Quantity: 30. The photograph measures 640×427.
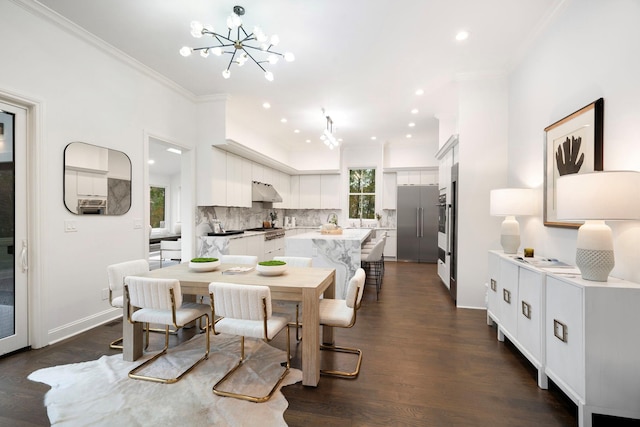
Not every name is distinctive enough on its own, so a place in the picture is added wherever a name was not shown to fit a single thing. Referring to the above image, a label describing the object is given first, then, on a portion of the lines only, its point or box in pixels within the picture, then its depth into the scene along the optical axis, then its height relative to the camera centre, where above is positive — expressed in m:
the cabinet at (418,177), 7.91 +0.92
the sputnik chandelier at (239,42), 2.38 +1.78
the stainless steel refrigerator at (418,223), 7.62 -0.26
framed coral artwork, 2.21 +0.53
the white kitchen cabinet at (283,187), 7.92 +0.69
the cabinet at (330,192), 8.51 +0.58
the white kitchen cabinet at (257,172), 6.60 +0.90
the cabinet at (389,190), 8.34 +0.60
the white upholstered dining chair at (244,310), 2.06 -0.67
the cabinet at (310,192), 8.69 +0.59
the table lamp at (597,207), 1.71 +0.03
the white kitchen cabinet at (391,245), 8.08 -0.86
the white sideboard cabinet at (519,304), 2.23 -0.79
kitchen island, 4.28 -0.56
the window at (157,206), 9.84 +0.21
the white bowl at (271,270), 2.55 -0.48
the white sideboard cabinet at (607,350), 1.68 -0.76
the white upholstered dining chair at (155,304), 2.28 -0.70
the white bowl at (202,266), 2.77 -0.49
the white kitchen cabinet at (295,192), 8.85 +0.60
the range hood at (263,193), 6.62 +0.45
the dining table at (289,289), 2.23 -0.59
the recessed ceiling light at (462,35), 3.11 +1.83
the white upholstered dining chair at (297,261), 3.25 -0.52
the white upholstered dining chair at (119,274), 2.74 -0.58
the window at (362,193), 8.52 +0.55
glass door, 2.69 -0.15
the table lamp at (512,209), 3.06 +0.04
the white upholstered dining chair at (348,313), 2.35 -0.82
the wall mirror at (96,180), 3.15 +0.36
